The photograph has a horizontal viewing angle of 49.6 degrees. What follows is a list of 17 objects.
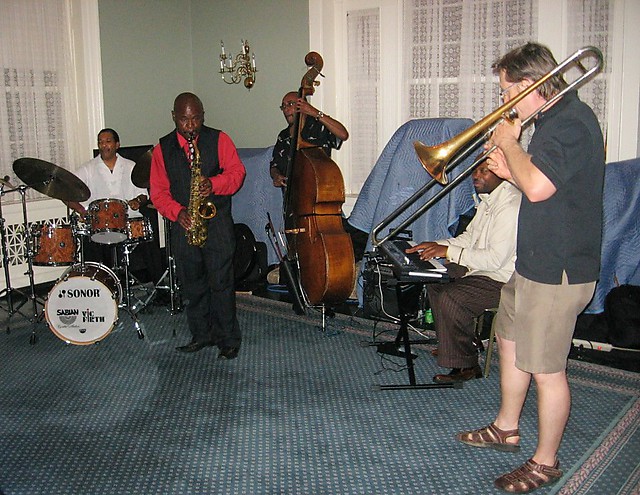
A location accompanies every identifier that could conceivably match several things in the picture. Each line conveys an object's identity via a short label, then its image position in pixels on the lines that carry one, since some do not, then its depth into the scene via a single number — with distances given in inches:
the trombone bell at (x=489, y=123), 87.9
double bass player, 190.1
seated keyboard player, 137.6
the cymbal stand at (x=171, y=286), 197.5
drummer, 212.5
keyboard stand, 143.4
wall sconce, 255.1
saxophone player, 154.1
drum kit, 171.5
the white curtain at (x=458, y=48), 196.7
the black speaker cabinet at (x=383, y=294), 146.2
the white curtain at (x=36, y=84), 222.1
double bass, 165.9
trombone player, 89.3
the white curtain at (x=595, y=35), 180.1
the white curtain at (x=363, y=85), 227.9
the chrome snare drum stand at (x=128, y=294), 180.7
